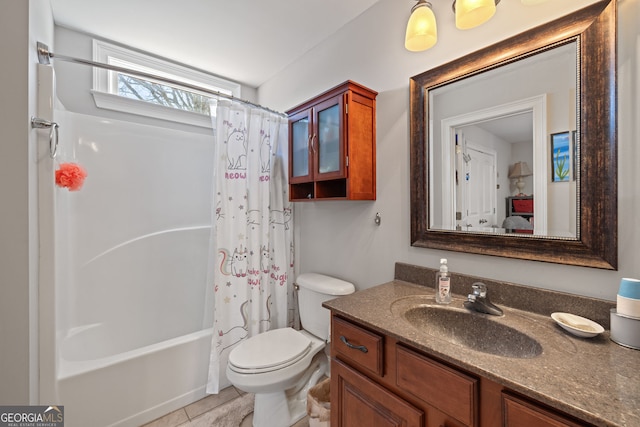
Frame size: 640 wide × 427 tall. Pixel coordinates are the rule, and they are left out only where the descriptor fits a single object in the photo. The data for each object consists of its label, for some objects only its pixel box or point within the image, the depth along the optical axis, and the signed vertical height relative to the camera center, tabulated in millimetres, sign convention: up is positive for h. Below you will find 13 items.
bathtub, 1370 -973
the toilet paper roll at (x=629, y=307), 729 -271
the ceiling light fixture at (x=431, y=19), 1000 +782
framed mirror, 868 +261
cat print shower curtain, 1745 -122
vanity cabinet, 634 -534
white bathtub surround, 1459 -441
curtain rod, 1145 +806
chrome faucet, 997 -356
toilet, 1343 -801
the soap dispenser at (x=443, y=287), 1110 -319
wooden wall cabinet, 1450 +416
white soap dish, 790 -360
